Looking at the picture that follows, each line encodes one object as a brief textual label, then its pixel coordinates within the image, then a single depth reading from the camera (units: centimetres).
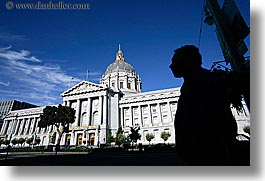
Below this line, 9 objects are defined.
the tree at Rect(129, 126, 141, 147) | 2161
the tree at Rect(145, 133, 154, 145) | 2781
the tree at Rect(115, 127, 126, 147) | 2439
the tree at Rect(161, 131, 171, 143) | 2684
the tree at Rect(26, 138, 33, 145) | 3219
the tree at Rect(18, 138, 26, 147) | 3178
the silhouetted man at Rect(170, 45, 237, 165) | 213
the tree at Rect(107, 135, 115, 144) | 2629
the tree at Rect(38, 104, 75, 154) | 2091
